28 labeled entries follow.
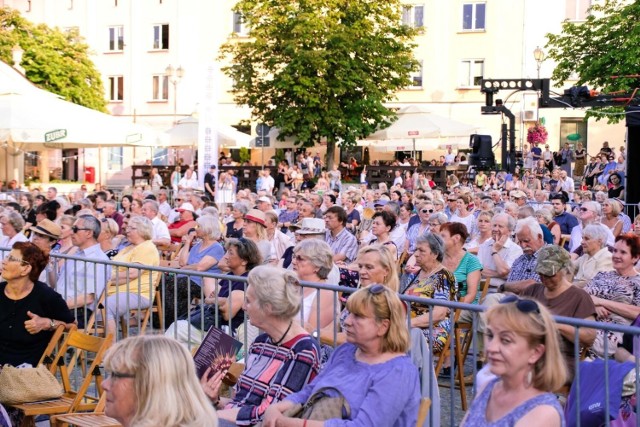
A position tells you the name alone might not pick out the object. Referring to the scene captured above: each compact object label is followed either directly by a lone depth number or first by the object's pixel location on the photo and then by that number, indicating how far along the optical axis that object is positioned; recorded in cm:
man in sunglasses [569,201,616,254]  1327
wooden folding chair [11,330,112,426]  661
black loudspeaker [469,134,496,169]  1783
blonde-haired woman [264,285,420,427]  485
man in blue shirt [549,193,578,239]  1482
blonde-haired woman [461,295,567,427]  423
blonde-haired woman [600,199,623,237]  1420
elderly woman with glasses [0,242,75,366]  714
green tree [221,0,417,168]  3922
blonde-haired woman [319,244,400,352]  689
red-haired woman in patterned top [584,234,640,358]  742
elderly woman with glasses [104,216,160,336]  803
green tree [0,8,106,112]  4545
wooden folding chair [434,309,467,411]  745
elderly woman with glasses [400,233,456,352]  780
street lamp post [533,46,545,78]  3648
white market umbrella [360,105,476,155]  3472
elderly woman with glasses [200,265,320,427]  548
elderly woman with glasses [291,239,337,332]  694
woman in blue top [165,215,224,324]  899
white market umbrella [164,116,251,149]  3619
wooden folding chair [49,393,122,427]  620
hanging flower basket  3831
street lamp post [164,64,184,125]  4281
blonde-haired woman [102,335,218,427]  382
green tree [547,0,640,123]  3459
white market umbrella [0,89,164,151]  1844
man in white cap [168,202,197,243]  1480
